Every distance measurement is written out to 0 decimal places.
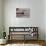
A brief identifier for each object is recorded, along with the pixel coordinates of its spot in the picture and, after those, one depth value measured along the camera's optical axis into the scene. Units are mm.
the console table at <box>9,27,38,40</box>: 2121
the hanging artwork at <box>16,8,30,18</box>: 2175
